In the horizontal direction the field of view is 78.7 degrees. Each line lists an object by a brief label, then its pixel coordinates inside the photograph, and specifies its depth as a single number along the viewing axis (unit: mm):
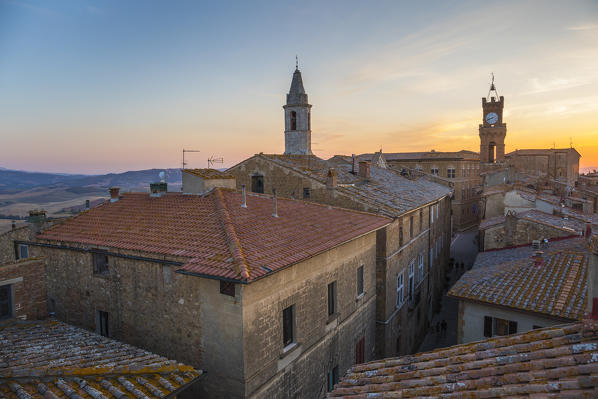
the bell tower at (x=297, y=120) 25281
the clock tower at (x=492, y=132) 67875
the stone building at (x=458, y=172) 58250
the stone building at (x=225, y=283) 9055
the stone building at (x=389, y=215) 16531
